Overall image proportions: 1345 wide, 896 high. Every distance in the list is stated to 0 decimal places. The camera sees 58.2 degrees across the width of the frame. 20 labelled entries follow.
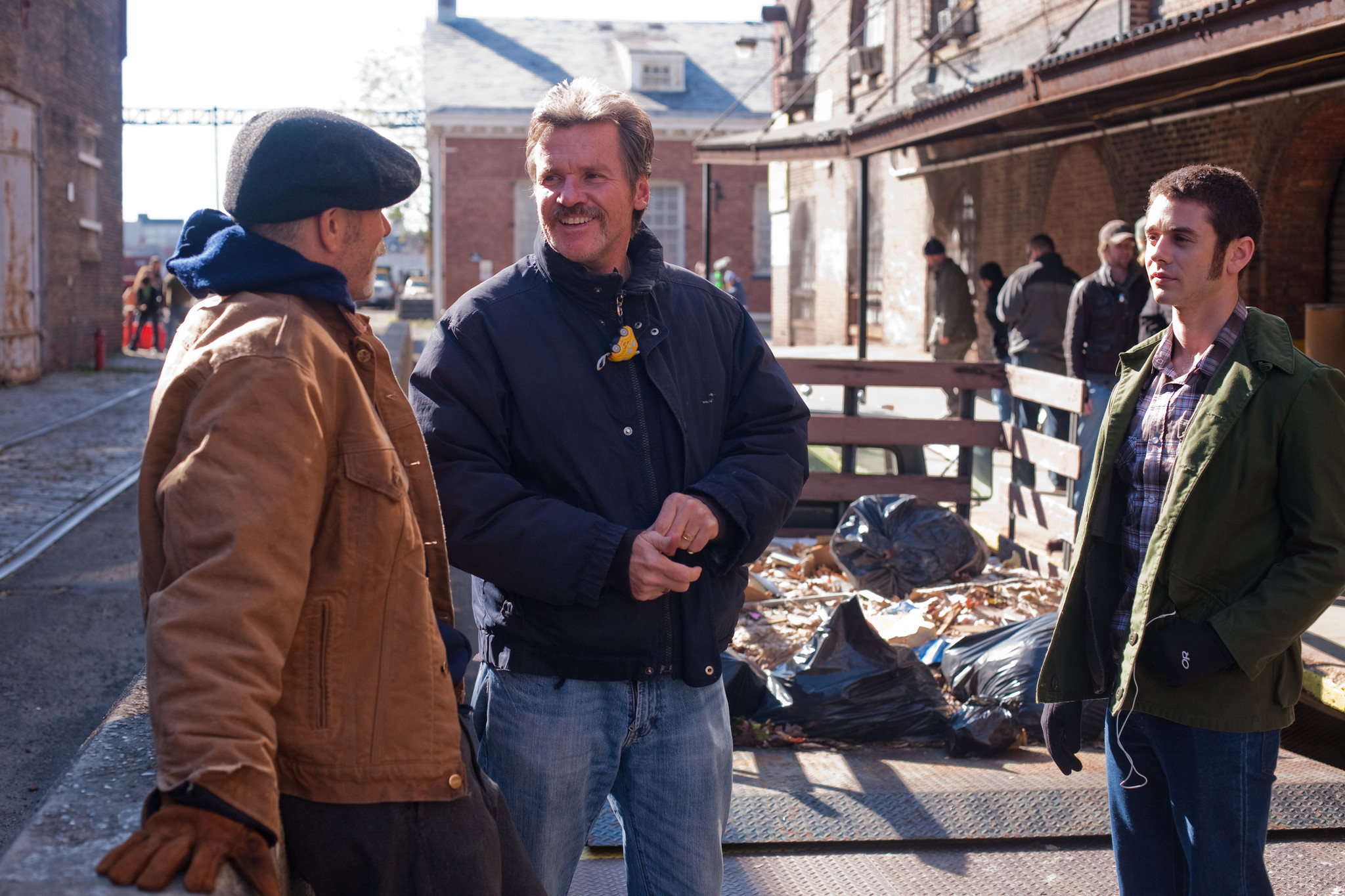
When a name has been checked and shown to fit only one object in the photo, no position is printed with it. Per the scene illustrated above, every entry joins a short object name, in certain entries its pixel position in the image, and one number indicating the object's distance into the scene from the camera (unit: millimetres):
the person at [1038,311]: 9938
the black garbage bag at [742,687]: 4719
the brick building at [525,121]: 35781
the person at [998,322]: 9484
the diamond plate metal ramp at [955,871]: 3533
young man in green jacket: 2457
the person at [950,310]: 13016
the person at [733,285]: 23156
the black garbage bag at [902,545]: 6598
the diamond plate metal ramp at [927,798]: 3877
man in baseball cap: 8203
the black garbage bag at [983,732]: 4500
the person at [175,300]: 24109
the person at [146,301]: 25922
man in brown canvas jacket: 1520
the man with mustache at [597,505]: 2248
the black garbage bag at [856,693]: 4652
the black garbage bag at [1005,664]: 4668
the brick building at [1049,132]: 8516
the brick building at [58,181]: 16953
